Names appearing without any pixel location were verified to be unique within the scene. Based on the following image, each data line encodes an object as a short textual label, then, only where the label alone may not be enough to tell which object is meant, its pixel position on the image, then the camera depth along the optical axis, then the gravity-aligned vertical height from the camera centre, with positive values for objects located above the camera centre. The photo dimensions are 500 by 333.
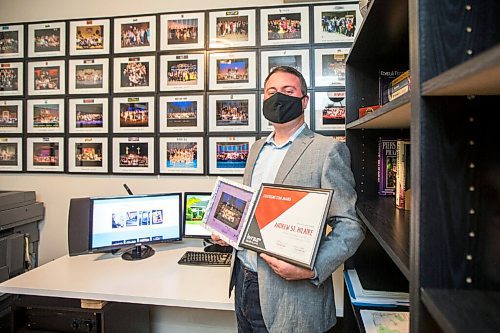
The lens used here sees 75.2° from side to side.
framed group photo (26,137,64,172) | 2.43 +0.13
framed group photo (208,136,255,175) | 2.21 +0.11
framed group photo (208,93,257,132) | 2.20 +0.39
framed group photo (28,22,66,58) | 2.40 +0.98
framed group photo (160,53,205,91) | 2.25 +0.69
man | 1.13 -0.24
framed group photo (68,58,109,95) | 2.36 +0.69
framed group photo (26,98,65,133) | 2.42 +0.42
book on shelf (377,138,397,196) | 1.35 +0.01
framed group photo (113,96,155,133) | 2.31 +0.41
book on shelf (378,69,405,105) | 1.44 +0.39
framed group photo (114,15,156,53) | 2.30 +0.97
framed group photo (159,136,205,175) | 2.27 +0.10
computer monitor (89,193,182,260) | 1.97 -0.33
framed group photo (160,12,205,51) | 2.24 +0.97
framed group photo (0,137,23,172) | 2.48 +0.13
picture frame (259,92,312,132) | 2.17 +0.30
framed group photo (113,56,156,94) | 2.31 +0.69
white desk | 1.51 -0.57
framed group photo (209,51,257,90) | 2.19 +0.67
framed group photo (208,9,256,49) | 2.18 +0.96
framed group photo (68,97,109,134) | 2.36 +0.41
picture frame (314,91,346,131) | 2.11 +0.38
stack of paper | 1.09 -0.45
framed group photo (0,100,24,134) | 2.48 +0.42
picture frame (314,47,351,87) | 2.10 +0.66
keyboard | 1.89 -0.53
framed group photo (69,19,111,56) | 2.35 +0.98
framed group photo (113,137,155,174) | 2.32 +0.11
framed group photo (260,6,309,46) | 2.13 +0.95
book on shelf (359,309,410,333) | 0.96 -0.47
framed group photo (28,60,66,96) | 2.41 +0.70
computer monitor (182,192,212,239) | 2.14 -0.28
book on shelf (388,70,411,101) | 0.98 +0.27
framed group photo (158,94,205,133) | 2.26 +0.40
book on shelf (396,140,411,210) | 1.13 -0.03
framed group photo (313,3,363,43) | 2.09 +0.95
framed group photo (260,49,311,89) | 2.13 +0.72
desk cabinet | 1.69 -0.77
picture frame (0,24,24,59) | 2.46 +1.00
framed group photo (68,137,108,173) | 2.37 +0.12
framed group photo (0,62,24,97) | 2.47 +0.71
